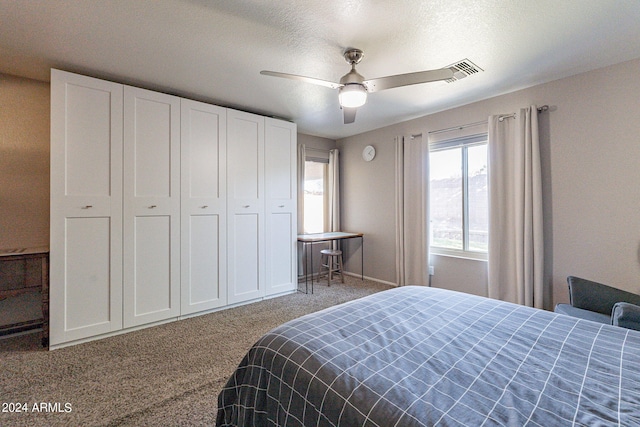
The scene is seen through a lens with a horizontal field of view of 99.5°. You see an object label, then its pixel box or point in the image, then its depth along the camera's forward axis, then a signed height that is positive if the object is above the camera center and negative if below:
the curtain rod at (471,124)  2.77 +1.12
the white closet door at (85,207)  2.34 +0.09
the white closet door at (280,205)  3.66 +0.16
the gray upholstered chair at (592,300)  1.90 -0.62
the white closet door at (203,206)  2.99 +0.12
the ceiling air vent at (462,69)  1.90 +1.09
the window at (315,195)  4.82 +0.38
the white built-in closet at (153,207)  2.39 +0.10
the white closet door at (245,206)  3.32 +0.13
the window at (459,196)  3.36 +0.25
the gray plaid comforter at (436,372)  0.82 -0.58
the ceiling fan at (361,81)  1.82 +0.95
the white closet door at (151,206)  2.66 +0.11
